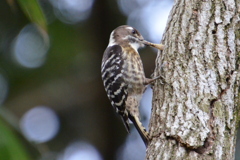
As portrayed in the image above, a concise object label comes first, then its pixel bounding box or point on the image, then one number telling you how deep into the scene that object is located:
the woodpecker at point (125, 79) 9.64
